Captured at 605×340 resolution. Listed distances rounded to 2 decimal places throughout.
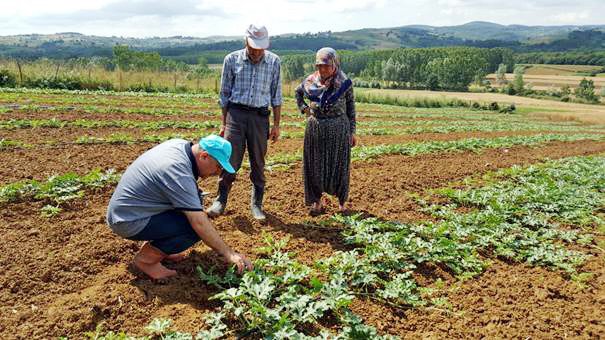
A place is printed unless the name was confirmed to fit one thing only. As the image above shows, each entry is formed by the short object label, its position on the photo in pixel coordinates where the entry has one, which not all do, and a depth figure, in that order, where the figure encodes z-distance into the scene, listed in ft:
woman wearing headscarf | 16.92
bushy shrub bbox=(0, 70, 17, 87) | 63.31
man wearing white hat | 16.01
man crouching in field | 10.93
